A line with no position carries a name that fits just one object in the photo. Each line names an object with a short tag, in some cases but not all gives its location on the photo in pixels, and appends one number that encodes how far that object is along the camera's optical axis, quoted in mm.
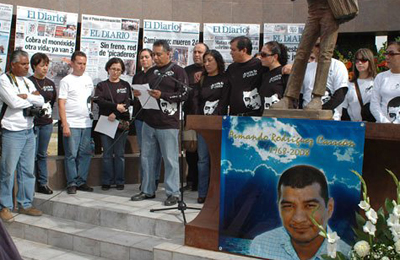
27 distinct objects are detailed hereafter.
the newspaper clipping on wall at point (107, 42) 7398
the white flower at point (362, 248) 2336
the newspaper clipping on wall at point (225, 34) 8211
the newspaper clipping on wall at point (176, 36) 7910
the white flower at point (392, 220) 2274
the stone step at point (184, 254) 3746
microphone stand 4747
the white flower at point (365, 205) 2326
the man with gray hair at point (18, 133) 5262
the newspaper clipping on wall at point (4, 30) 6691
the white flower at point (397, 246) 2230
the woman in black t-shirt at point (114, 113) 6326
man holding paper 5356
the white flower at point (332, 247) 2389
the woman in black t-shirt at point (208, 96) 5469
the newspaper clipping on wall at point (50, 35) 6809
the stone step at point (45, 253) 4645
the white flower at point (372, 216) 2287
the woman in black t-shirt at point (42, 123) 6012
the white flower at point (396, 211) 2262
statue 3852
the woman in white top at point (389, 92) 4371
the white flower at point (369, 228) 2324
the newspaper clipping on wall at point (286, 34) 8047
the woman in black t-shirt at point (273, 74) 4852
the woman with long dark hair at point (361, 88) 5074
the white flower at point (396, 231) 2250
